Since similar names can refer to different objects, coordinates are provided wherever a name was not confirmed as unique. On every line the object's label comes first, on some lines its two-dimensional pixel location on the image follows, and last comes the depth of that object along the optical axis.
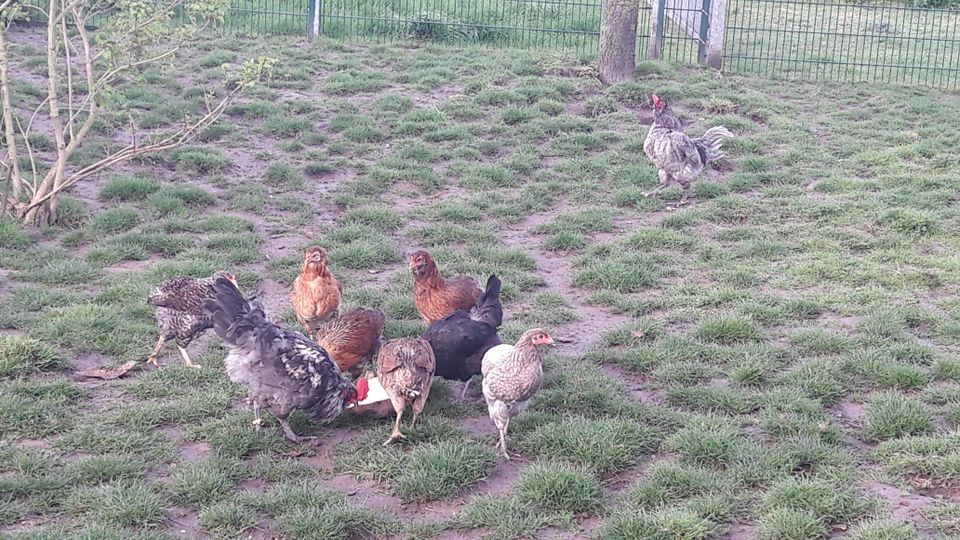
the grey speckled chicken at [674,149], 10.03
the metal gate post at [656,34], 15.01
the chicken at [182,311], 6.50
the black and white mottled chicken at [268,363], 5.57
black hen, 6.08
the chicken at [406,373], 5.70
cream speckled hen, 5.52
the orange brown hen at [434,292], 6.91
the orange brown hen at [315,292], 6.86
